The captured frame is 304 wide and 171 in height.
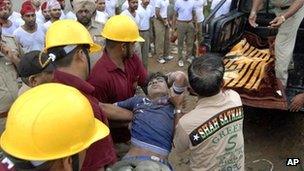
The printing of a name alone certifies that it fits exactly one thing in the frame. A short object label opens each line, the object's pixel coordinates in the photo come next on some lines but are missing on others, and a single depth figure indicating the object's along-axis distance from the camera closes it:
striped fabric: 5.54
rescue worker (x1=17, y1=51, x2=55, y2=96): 3.15
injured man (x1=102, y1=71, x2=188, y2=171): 3.01
